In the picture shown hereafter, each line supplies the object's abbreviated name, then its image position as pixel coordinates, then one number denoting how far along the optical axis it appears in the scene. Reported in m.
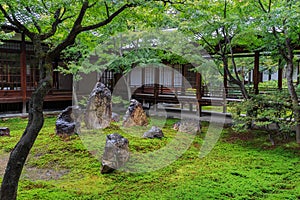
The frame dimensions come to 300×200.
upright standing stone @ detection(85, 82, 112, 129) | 8.66
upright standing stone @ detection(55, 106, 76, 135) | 7.95
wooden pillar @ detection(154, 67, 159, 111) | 12.91
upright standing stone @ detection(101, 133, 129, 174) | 5.60
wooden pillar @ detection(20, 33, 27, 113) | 11.66
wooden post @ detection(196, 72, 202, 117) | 11.28
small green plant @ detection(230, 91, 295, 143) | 7.48
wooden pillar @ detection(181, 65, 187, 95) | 13.61
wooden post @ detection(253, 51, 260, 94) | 9.58
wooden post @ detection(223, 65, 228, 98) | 10.81
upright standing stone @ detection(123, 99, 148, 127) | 9.32
